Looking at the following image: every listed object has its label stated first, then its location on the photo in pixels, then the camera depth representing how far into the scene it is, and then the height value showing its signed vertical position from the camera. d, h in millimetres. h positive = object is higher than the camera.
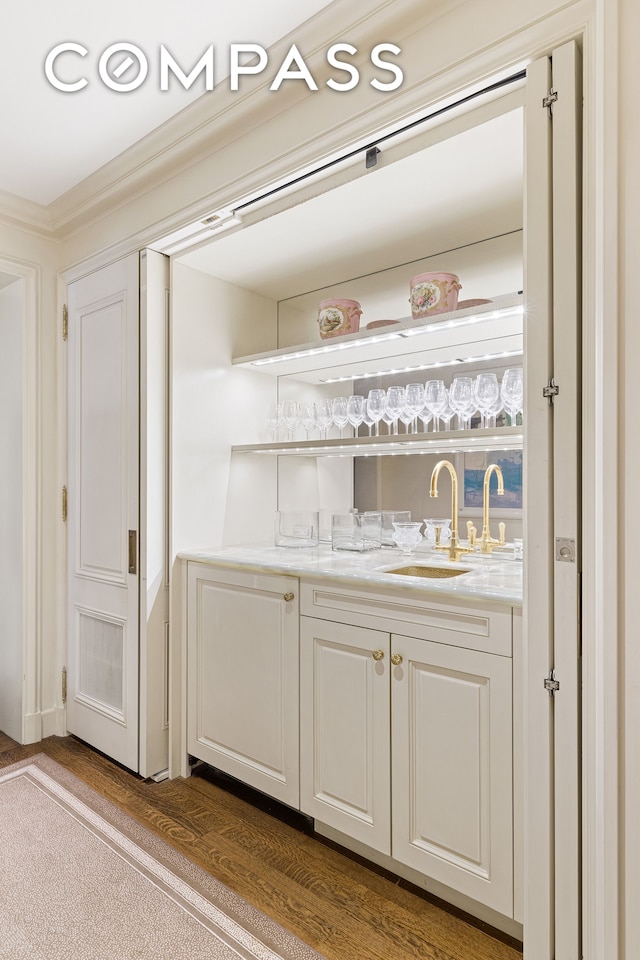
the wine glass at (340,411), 2452 +278
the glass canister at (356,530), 2375 -218
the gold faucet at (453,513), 2143 -139
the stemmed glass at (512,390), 1951 +294
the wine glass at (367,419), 2390 +240
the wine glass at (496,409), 2037 +238
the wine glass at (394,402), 2256 +290
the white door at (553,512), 1283 -80
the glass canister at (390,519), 2375 -175
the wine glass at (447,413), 2183 +240
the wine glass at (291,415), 2633 +281
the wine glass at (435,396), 2164 +301
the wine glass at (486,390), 2002 +300
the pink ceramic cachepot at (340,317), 2297 +633
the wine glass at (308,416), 2590 +271
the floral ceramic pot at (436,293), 1955 +622
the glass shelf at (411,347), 1869 +502
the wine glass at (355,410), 2404 +277
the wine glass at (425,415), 2232 +236
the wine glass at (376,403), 2316 +293
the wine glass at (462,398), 2074 +281
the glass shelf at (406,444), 1841 +122
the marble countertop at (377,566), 1580 -308
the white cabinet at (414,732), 1500 -736
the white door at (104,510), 2461 -149
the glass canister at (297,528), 2559 -228
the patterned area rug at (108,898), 1524 -1236
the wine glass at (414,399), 2215 +297
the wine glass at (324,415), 2533 +269
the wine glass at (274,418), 2787 +283
